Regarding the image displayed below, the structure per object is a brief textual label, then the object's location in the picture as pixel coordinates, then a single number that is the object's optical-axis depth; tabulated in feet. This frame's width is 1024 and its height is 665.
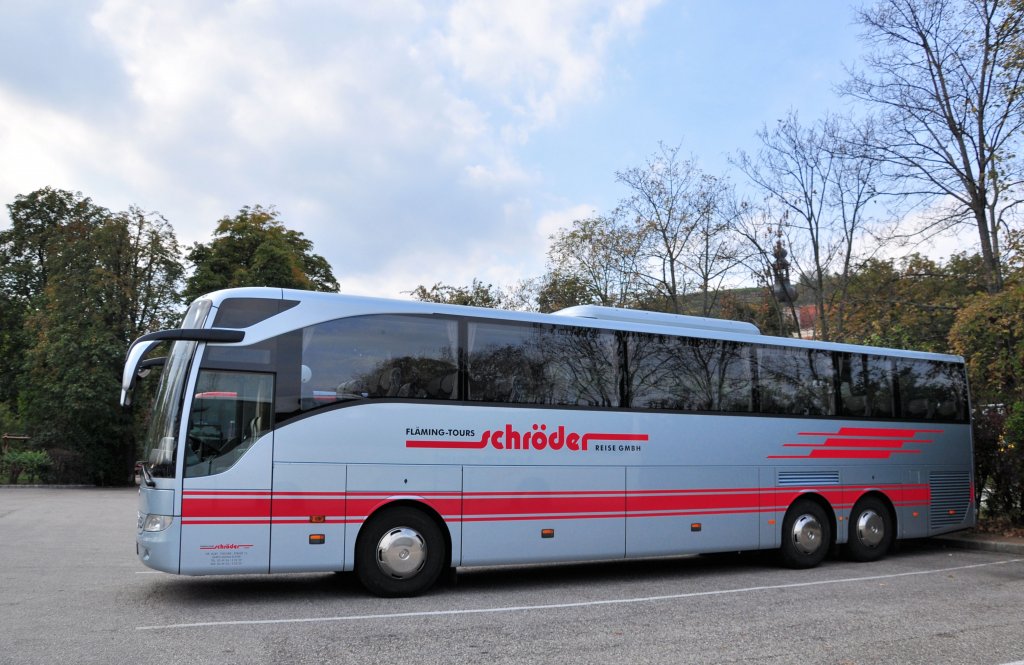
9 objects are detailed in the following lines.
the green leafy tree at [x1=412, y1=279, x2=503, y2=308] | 126.66
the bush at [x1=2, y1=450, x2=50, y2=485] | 122.62
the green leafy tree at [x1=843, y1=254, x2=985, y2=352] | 65.98
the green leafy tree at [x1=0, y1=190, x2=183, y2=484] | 122.11
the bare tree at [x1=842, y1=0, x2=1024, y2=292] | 59.31
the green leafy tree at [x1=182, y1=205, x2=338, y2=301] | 123.13
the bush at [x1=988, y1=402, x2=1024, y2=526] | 50.64
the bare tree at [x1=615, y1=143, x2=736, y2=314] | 91.30
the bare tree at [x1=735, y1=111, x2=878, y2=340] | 76.84
